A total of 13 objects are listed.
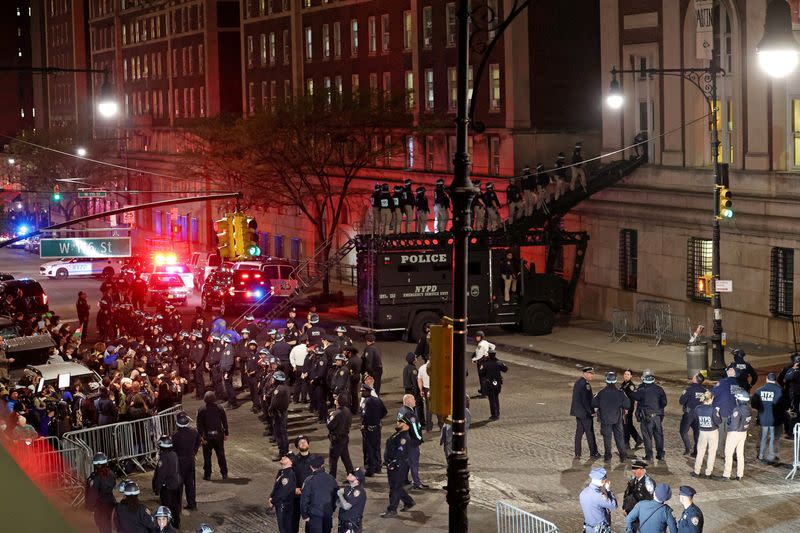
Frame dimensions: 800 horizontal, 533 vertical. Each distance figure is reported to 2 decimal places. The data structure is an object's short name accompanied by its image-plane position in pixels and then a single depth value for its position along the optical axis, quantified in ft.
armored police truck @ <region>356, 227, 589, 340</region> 116.26
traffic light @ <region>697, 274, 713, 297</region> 94.13
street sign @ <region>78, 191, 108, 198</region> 144.77
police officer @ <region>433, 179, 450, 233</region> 123.44
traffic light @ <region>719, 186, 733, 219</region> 93.40
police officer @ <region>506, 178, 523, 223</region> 133.69
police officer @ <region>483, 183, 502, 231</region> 124.16
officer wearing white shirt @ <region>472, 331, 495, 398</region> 81.56
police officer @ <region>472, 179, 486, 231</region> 123.65
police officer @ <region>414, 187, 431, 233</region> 124.77
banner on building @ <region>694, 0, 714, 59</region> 118.32
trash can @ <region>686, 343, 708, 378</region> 93.76
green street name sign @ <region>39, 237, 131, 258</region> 98.89
